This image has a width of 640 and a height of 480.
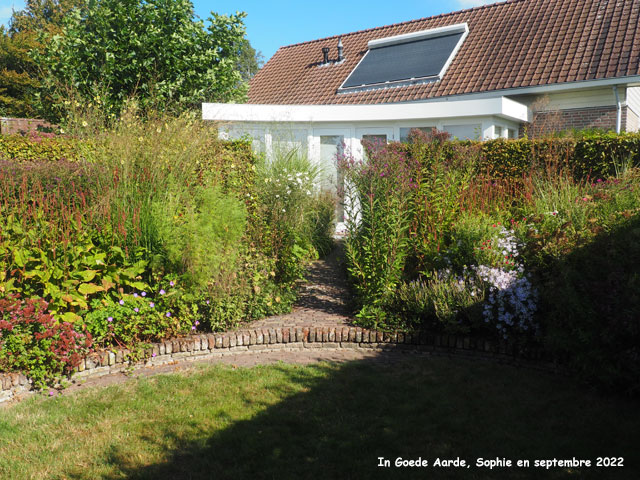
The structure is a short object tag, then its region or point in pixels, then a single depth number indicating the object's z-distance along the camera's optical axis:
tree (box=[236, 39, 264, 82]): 55.94
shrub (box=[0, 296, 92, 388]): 4.11
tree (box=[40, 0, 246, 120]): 11.28
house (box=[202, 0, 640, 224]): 10.98
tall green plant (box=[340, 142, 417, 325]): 5.52
